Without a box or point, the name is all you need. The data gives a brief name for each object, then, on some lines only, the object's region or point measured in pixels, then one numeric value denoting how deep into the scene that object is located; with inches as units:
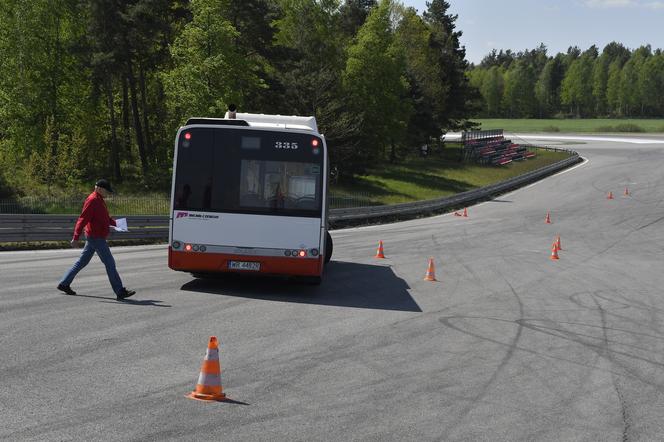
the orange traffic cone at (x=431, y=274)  668.1
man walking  469.4
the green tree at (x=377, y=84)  2257.6
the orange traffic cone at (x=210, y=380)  285.9
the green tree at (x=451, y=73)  2994.6
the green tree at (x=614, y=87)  7087.6
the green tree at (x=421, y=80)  2512.3
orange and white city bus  520.7
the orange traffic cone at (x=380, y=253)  808.9
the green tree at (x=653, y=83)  6999.0
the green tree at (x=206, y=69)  1633.9
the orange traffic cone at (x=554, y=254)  892.6
